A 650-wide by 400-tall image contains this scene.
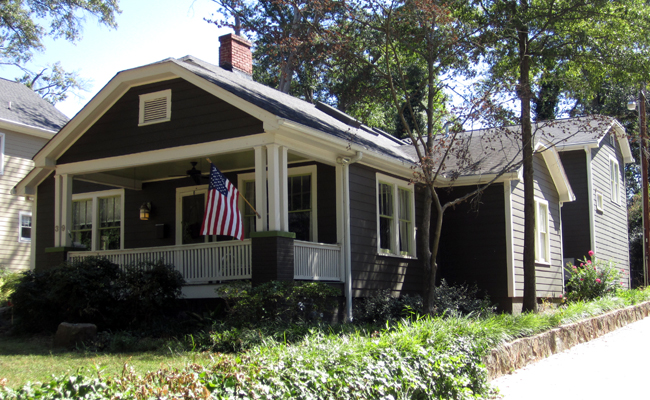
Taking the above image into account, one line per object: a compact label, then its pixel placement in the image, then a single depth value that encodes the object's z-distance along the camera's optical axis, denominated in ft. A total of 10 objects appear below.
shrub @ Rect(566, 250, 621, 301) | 51.29
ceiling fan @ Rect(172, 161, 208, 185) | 44.24
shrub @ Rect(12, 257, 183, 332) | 34.04
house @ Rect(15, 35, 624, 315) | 35.47
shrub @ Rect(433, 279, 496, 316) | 40.42
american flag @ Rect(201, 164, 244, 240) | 34.42
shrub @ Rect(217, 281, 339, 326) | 30.30
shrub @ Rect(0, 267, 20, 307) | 47.12
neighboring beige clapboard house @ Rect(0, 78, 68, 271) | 68.28
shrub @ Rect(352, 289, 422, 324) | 38.91
